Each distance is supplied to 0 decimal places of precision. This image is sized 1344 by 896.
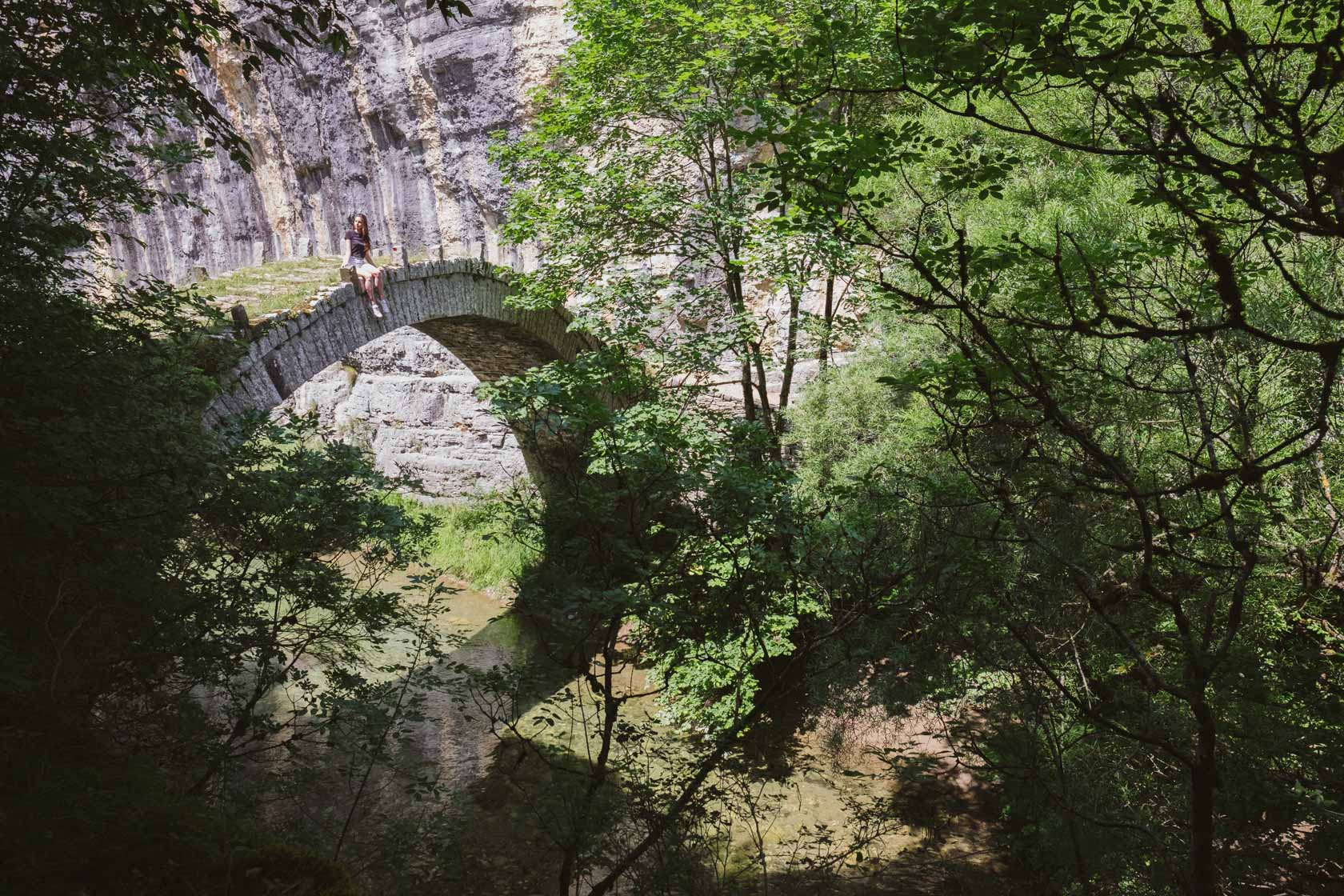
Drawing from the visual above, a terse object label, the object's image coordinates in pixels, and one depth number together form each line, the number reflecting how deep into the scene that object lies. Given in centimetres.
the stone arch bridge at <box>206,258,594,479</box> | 753
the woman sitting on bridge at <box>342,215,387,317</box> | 846
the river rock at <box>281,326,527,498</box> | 1534
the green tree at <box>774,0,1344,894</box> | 183
